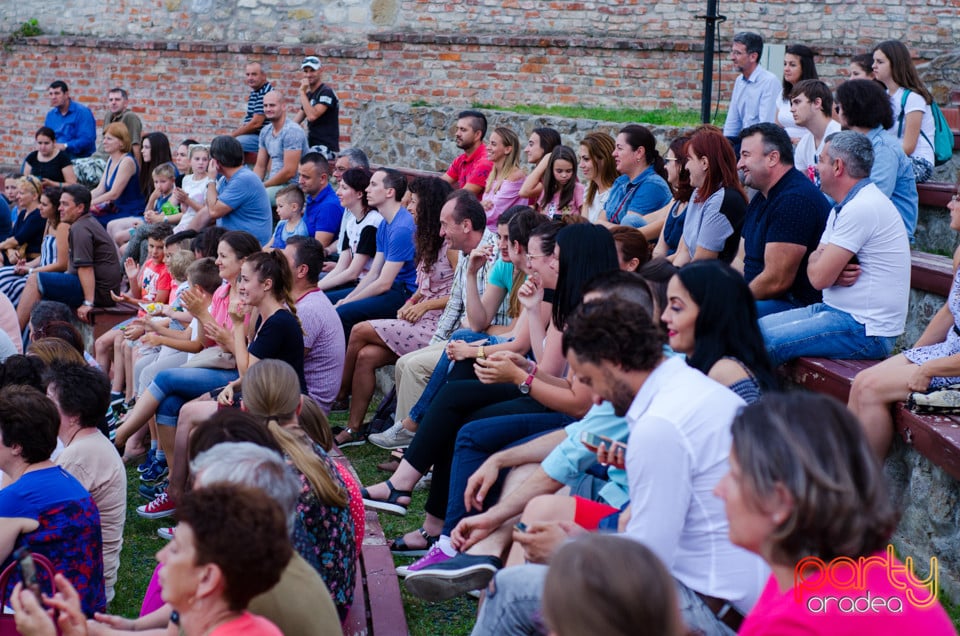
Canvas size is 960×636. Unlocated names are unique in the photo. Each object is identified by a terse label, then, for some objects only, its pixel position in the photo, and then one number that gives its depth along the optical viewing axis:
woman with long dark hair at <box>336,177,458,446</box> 6.56
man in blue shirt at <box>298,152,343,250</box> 8.49
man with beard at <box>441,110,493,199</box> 8.92
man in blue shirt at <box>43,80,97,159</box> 13.42
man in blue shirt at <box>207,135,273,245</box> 8.77
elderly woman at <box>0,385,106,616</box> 3.71
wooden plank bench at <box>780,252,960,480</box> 3.83
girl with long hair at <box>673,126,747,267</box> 5.54
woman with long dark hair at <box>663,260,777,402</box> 3.24
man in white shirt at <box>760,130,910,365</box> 4.62
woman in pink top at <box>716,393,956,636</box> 2.03
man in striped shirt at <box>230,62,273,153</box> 11.50
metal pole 8.46
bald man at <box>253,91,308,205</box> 10.23
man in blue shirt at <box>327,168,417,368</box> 7.05
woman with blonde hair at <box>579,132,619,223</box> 7.22
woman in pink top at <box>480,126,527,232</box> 8.12
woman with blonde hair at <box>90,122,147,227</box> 11.20
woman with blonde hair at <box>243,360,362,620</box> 3.58
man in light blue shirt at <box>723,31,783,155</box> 8.66
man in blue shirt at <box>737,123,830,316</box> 4.95
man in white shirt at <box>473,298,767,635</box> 2.69
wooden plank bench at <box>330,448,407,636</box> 4.00
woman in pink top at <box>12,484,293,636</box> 2.36
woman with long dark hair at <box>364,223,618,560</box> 4.34
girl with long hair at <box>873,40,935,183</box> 6.98
